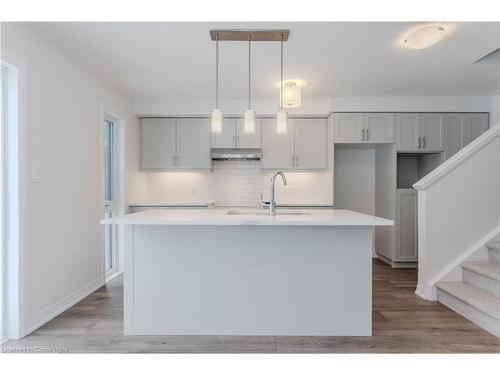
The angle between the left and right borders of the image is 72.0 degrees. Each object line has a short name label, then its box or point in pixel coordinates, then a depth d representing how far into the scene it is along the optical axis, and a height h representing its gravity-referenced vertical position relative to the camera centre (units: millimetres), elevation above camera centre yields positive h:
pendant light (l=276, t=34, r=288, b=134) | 2701 +513
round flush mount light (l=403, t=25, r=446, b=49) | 2596 +1151
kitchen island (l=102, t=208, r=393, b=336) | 2561 -725
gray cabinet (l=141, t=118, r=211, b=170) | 5078 +593
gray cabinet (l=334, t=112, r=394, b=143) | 4773 +800
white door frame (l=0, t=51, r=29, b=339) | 2492 -174
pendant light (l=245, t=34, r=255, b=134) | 2652 +490
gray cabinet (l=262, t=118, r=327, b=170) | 5031 +579
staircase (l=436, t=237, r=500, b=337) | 2695 -964
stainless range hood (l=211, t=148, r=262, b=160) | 5039 +459
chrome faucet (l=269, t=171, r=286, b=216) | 2688 -169
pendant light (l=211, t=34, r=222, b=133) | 2607 +487
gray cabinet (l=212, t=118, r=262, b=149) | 5051 +696
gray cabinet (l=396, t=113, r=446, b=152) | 4766 +744
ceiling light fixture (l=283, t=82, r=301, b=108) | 3248 +843
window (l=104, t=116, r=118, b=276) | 4243 -70
